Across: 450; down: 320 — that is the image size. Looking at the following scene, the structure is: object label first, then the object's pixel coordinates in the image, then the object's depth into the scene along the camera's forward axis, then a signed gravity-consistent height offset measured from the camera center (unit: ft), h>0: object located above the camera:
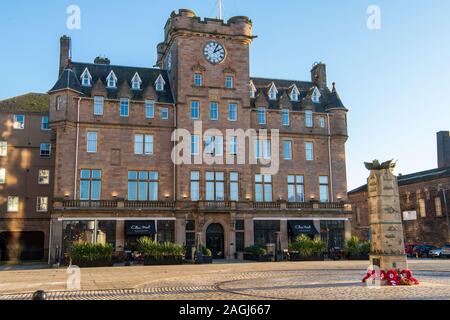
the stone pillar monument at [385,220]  68.85 +1.82
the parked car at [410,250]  189.65 -6.69
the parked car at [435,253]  174.40 -7.36
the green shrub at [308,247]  144.05 -3.82
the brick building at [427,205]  202.49 +11.84
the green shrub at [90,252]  122.31 -3.65
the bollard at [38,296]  37.22 -4.35
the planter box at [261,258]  141.79 -6.64
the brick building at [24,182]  171.53 +19.62
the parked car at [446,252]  171.14 -6.90
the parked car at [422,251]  183.21 -6.88
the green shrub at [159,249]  127.95 -3.27
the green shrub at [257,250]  142.10 -4.45
